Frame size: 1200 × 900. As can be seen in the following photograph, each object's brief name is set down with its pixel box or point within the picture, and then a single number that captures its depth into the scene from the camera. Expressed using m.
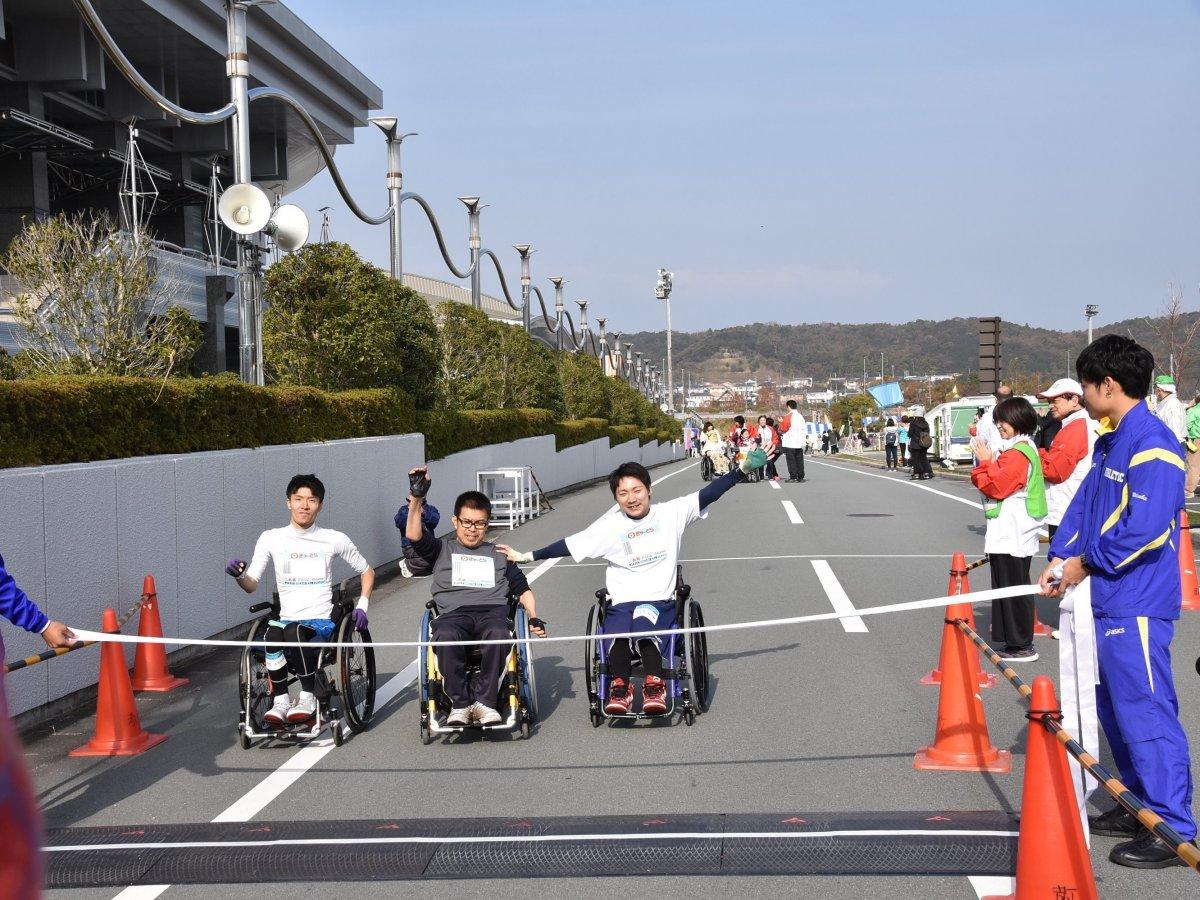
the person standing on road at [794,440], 29.91
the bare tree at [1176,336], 45.53
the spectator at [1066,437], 9.55
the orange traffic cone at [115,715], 7.29
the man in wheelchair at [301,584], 7.48
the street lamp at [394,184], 23.86
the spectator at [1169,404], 17.50
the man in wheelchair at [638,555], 7.66
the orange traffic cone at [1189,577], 11.52
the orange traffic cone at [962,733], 6.46
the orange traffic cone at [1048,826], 4.20
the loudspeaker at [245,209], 15.09
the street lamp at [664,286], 95.00
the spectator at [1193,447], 19.39
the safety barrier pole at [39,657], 6.25
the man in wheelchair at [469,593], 7.39
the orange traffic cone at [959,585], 8.38
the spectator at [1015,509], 9.20
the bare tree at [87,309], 16.81
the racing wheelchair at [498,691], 7.39
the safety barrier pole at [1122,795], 3.12
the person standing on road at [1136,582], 4.90
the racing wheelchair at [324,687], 7.39
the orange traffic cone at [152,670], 9.20
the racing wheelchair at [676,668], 7.66
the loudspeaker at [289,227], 17.30
